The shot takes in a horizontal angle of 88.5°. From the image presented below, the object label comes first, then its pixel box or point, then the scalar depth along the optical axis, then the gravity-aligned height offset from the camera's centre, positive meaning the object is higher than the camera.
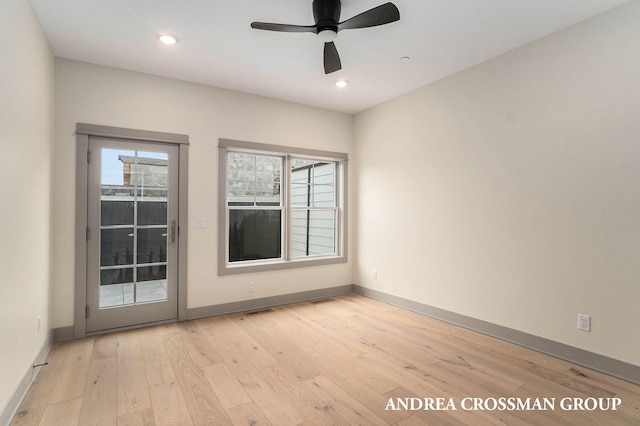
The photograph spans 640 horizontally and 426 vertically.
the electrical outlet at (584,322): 2.70 -0.90
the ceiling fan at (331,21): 2.25 +1.34
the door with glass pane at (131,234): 3.44 -0.27
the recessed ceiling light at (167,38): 2.90 +1.54
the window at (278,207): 4.27 +0.05
